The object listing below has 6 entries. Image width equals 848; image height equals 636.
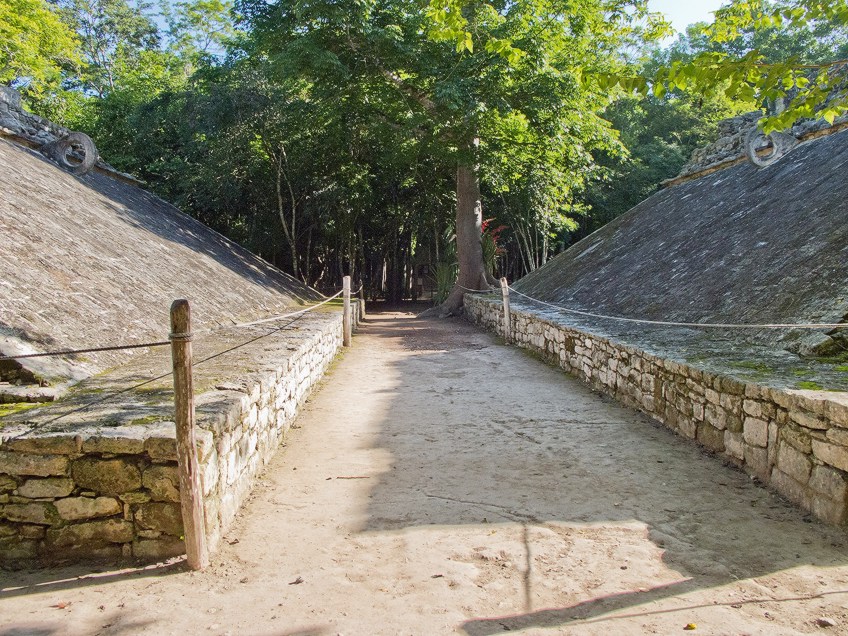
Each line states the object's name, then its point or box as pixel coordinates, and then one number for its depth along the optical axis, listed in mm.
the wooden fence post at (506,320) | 11766
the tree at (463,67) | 12969
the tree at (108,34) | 29547
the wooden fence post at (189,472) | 2947
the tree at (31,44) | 18078
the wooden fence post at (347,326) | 11438
